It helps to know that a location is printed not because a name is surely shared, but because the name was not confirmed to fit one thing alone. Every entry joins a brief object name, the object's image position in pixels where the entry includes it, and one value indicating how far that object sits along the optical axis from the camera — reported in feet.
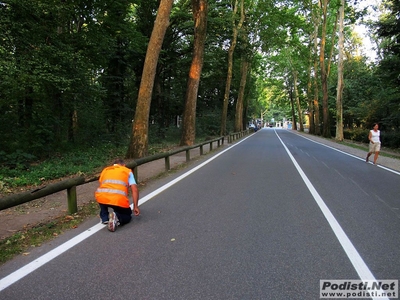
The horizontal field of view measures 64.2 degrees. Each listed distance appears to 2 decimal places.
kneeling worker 16.66
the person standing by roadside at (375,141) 44.40
